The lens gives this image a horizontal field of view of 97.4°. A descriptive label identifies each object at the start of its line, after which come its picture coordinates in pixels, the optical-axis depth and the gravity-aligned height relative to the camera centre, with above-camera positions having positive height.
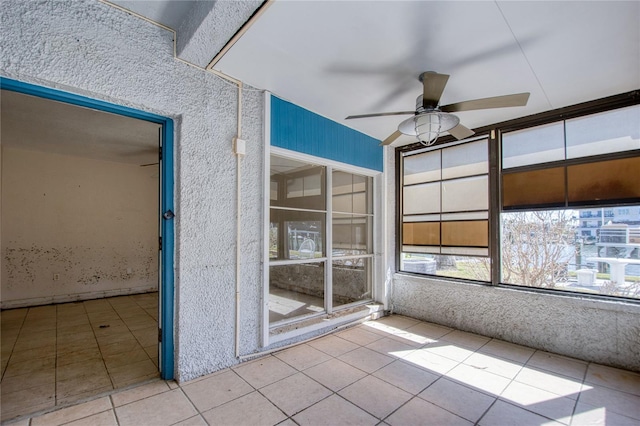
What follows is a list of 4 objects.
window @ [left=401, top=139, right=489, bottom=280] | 3.73 +0.13
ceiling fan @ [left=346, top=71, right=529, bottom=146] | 2.13 +0.90
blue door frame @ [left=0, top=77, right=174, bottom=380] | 2.36 -0.21
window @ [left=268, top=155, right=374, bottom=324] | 3.18 -0.24
